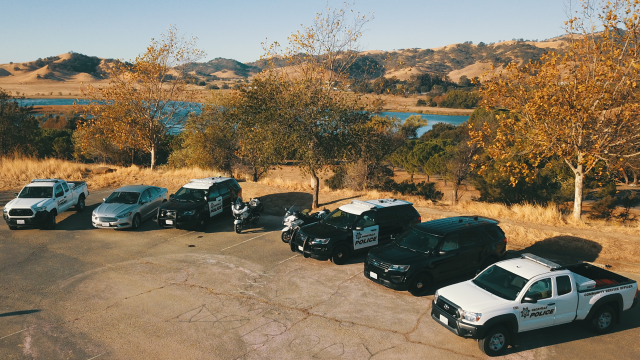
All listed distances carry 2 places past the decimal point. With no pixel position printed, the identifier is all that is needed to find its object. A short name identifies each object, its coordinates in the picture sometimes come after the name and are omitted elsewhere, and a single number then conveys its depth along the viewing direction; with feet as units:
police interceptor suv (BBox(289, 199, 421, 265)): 42.50
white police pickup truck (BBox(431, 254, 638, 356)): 26.84
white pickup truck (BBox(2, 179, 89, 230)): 52.80
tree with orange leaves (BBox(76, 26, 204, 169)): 93.86
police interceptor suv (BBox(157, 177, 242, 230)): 53.47
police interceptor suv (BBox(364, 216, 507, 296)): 34.99
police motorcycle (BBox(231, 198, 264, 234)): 53.72
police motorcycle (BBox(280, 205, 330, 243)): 49.06
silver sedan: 53.17
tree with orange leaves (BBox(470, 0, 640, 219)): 50.08
